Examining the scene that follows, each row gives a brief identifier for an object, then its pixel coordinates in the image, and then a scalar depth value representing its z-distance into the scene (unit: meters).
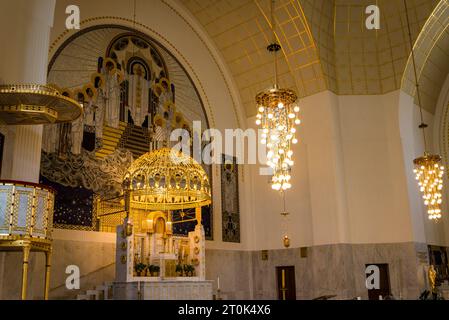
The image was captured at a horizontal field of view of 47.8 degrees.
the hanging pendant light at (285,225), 14.52
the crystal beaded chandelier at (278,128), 10.09
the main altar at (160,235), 10.41
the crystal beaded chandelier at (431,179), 12.74
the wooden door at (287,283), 14.25
